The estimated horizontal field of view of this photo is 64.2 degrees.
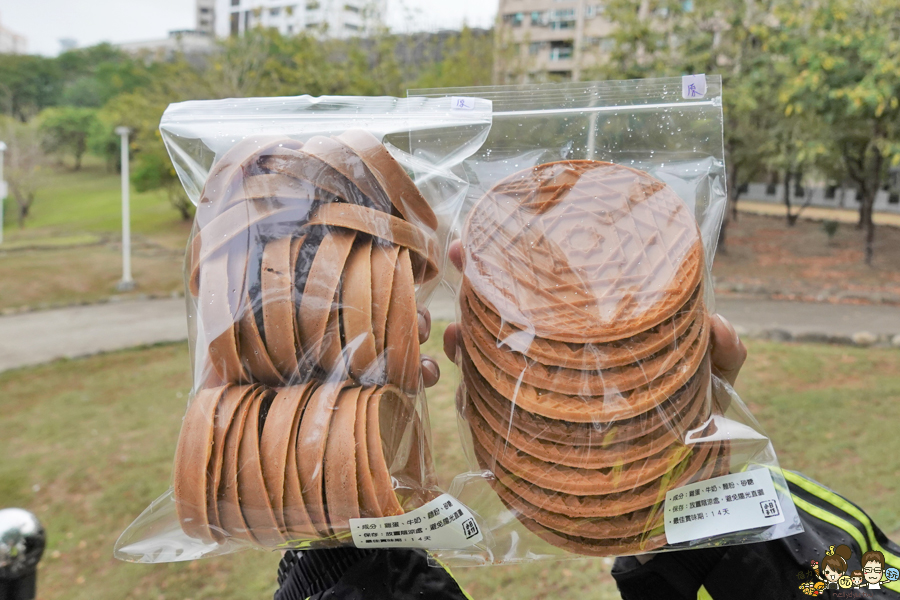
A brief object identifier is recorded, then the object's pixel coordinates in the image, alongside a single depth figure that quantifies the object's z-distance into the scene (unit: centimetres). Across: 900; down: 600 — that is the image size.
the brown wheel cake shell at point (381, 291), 31
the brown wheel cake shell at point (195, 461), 29
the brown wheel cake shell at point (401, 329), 31
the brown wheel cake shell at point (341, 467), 29
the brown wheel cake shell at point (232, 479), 29
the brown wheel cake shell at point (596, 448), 31
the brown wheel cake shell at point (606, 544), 33
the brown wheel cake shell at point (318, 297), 30
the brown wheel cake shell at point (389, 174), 33
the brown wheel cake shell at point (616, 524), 32
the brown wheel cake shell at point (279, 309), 30
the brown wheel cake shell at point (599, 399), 31
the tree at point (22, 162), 1159
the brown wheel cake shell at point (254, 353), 30
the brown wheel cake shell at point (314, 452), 29
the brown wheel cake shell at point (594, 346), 31
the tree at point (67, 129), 1297
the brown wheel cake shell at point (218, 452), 29
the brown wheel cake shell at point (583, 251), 32
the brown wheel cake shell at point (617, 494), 31
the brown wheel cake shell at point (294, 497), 29
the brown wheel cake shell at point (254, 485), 29
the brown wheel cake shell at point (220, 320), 30
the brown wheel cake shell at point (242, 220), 31
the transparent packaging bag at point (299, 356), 29
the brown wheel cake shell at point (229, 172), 32
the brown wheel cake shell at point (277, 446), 29
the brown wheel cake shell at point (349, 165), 33
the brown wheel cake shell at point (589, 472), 31
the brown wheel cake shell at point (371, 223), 32
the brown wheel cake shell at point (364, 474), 29
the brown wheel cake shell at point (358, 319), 30
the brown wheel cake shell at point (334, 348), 31
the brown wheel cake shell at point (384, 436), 29
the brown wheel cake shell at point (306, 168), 32
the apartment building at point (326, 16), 985
